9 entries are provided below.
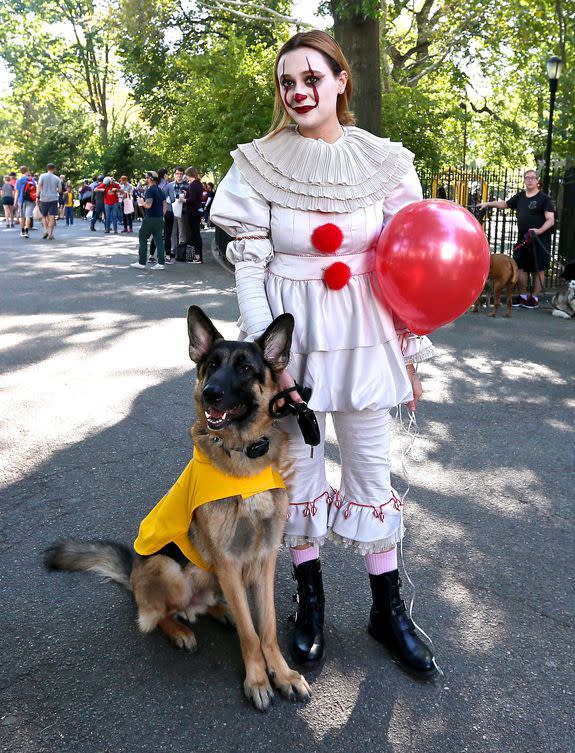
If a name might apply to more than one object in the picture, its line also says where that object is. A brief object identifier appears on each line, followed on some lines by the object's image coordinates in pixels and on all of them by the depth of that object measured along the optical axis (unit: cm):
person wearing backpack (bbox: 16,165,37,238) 2467
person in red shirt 2645
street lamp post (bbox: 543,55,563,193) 1501
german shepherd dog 269
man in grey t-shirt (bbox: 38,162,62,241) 2195
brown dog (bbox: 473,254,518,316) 1101
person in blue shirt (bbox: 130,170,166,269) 1545
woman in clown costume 286
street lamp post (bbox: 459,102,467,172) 2866
